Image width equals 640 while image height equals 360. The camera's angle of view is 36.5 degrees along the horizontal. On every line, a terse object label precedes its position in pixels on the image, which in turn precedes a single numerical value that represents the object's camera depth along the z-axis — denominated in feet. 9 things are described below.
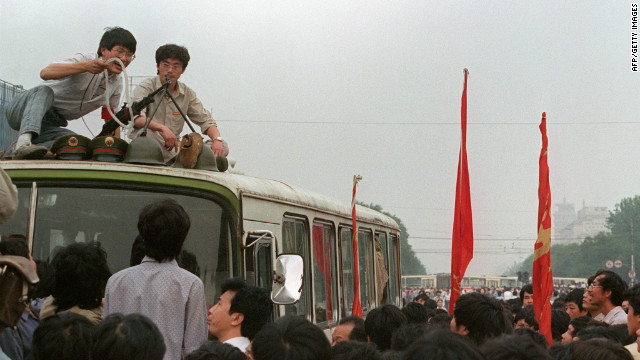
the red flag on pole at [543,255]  27.45
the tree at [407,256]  525.02
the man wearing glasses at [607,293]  27.91
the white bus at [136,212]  20.68
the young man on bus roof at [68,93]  23.57
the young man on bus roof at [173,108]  25.22
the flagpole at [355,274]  35.60
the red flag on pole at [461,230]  29.96
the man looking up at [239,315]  16.98
